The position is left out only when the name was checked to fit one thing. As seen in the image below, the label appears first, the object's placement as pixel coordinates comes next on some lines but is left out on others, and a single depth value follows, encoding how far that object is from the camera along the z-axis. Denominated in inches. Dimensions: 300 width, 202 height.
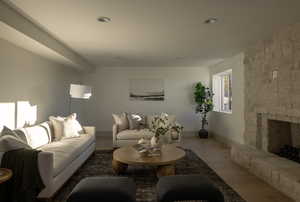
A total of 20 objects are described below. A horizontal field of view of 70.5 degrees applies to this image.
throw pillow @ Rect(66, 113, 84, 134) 177.4
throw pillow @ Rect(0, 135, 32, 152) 98.4
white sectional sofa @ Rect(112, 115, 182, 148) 201.2
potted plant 266.8
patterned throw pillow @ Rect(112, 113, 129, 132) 213.2
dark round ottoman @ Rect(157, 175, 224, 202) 81.2
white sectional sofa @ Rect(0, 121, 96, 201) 99.8
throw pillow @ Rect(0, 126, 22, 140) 112.5
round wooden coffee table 122.9
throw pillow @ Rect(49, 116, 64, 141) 165.6
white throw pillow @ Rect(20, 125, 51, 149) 133.5
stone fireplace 152.9
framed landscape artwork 282.5
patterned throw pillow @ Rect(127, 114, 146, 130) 219.1
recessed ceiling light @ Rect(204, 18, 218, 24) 114.9
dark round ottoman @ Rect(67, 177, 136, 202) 78.3
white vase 145.0
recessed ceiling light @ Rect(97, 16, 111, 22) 113.7
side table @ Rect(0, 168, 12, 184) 79.9
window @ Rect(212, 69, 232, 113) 248.0
